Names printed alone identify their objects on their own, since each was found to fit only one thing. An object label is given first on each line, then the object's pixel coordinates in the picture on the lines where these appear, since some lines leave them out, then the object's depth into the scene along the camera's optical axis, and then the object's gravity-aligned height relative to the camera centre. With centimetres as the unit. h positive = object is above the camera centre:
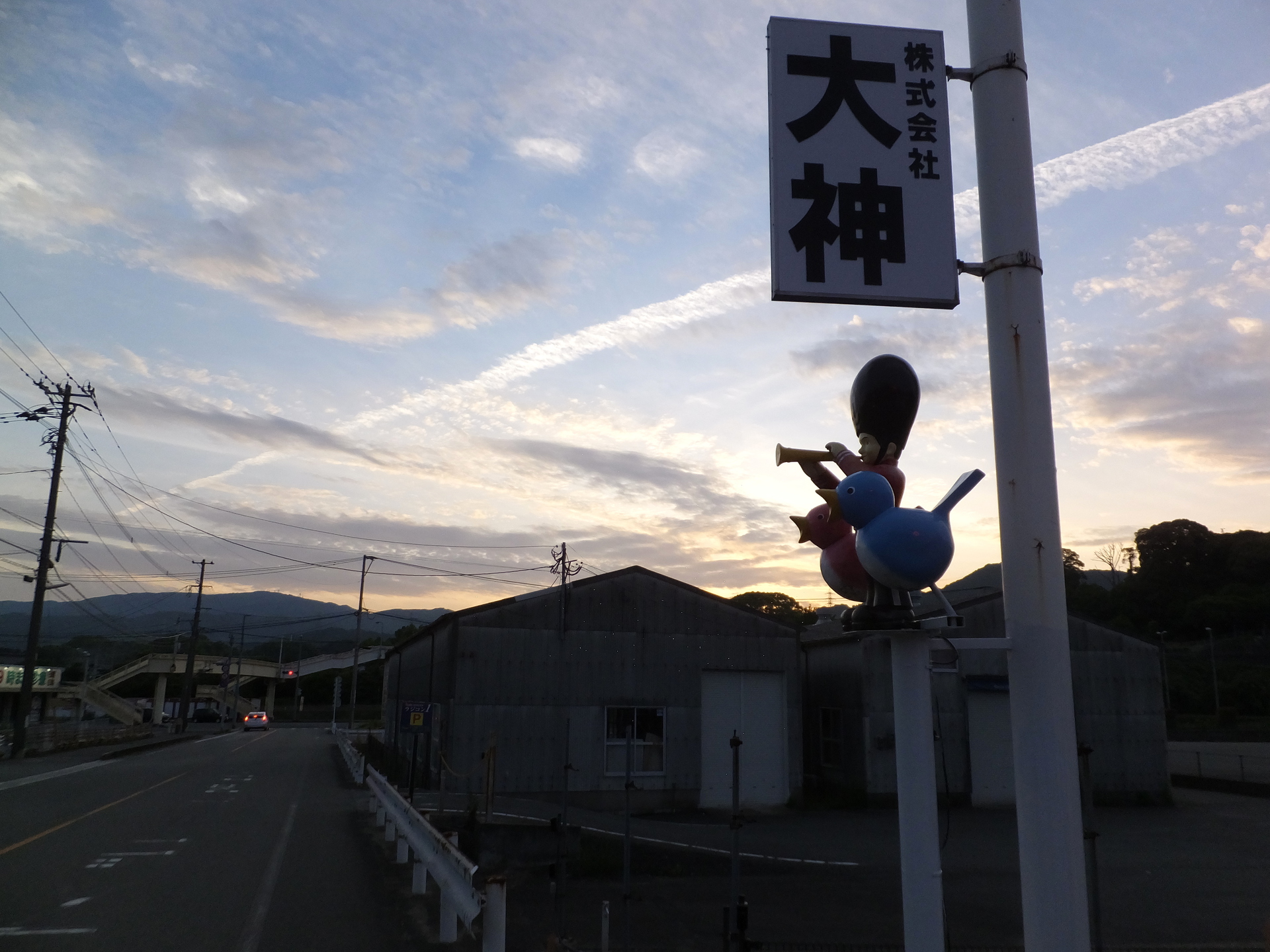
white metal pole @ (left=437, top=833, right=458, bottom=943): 839 -254
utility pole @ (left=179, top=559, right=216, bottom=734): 5317 -128
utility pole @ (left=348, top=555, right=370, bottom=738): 5481 +120
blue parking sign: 1700 -104
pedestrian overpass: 5888 -136
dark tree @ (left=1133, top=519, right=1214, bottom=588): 7094 +1043
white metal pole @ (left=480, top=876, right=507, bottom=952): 656 -194
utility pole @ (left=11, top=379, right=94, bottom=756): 3266 +343
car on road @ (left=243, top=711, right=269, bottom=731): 6419 -470
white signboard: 415 +254
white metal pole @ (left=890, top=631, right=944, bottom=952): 422 -63
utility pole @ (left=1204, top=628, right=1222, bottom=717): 5078 -119
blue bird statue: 436 +72
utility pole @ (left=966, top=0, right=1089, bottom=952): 361 +77
